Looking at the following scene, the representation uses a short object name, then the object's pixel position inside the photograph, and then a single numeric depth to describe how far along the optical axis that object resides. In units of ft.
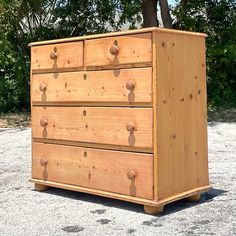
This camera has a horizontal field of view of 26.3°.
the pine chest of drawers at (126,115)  13.99
